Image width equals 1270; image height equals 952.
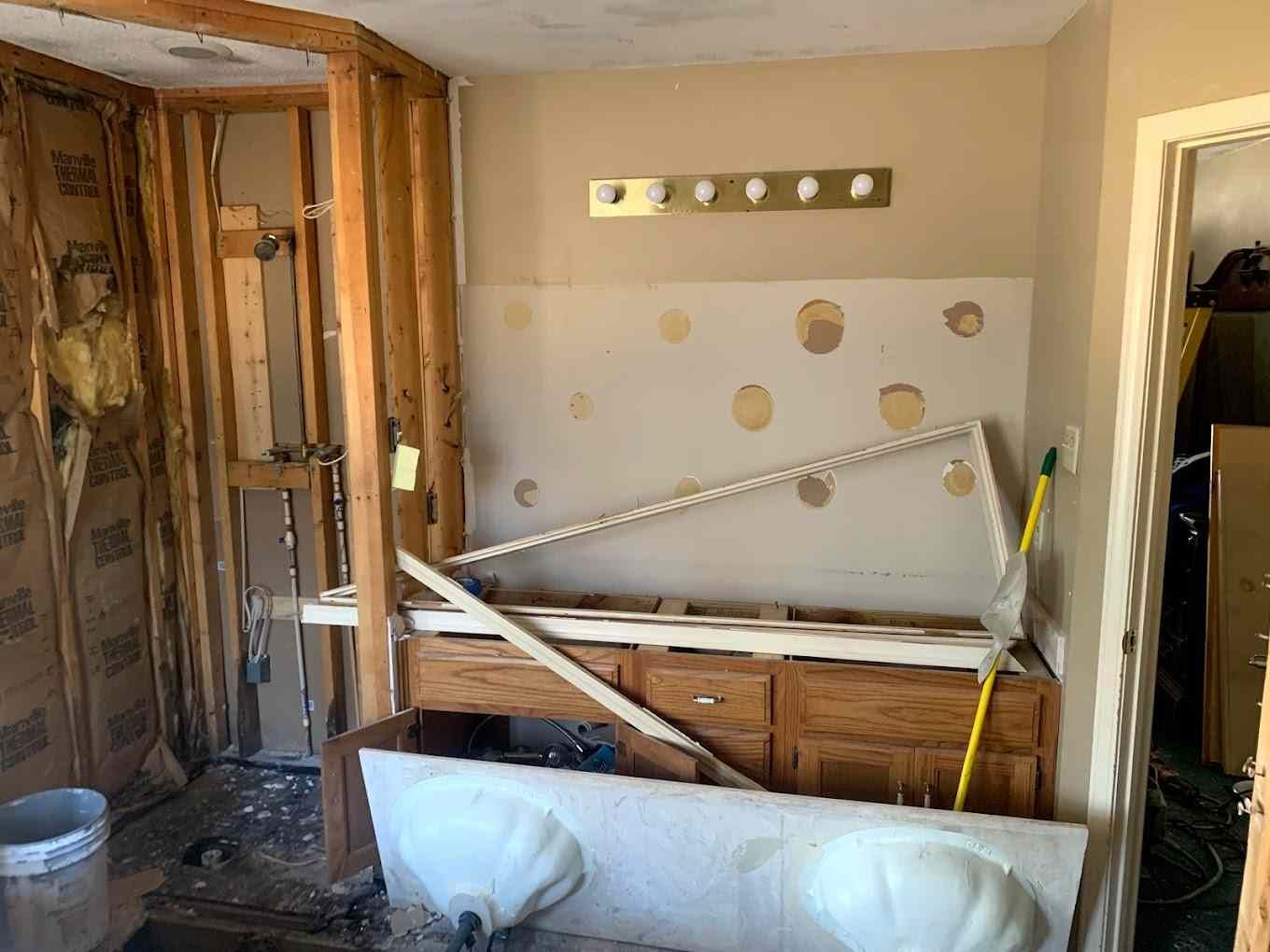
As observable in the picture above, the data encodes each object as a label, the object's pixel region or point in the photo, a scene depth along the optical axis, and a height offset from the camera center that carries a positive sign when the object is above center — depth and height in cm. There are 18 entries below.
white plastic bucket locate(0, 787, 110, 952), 226 -136
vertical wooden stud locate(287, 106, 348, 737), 303 -11
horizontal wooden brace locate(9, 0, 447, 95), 217 +82
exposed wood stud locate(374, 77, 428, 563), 273 +23
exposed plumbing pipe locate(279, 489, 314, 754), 323 -83
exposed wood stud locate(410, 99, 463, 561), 283 +10
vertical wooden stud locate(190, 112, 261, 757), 311 -12
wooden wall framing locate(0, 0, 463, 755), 240 +15
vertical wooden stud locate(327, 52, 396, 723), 239 -3
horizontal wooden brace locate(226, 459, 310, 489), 320 -43
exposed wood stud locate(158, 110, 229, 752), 310 -30
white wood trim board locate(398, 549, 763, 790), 244 -92
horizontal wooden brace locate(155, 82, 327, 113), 294 +84
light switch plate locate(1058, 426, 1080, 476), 216 -25
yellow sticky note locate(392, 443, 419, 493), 264 -33
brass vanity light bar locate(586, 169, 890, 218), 265 +47
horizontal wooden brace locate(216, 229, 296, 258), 310 +39
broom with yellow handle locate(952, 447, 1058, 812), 223 -62
